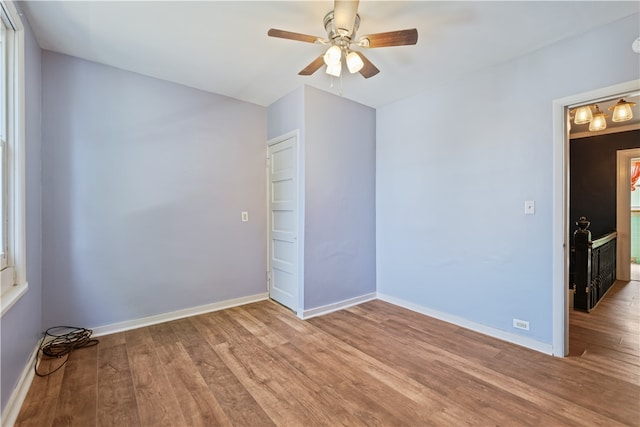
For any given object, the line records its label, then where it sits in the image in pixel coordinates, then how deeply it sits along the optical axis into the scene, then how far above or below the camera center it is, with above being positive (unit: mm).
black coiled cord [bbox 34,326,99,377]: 2381 -1115
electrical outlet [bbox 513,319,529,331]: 2551 -1022
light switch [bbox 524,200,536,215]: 2508 +37
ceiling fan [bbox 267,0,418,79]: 1777 +1174
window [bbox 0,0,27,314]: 1879 +427
